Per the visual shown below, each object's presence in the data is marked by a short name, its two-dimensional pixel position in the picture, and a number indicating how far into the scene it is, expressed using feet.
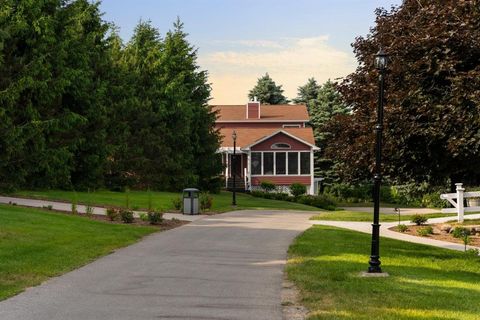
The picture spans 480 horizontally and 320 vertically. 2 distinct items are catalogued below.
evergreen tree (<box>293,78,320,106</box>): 275.63
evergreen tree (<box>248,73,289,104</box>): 296.30
